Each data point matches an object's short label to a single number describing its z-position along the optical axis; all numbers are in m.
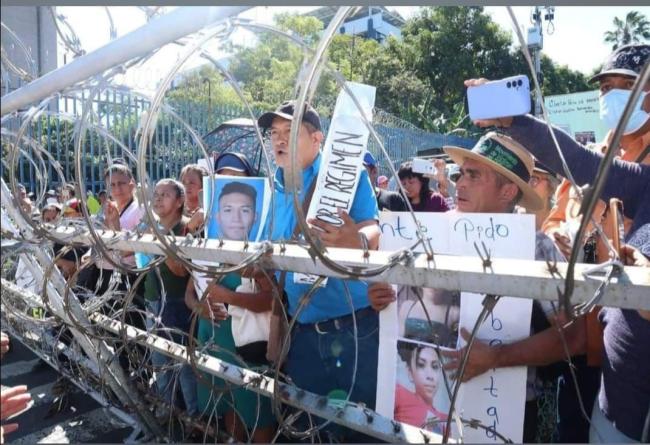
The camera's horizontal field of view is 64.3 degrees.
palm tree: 32.10
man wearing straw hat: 1.98
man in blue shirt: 2.03
